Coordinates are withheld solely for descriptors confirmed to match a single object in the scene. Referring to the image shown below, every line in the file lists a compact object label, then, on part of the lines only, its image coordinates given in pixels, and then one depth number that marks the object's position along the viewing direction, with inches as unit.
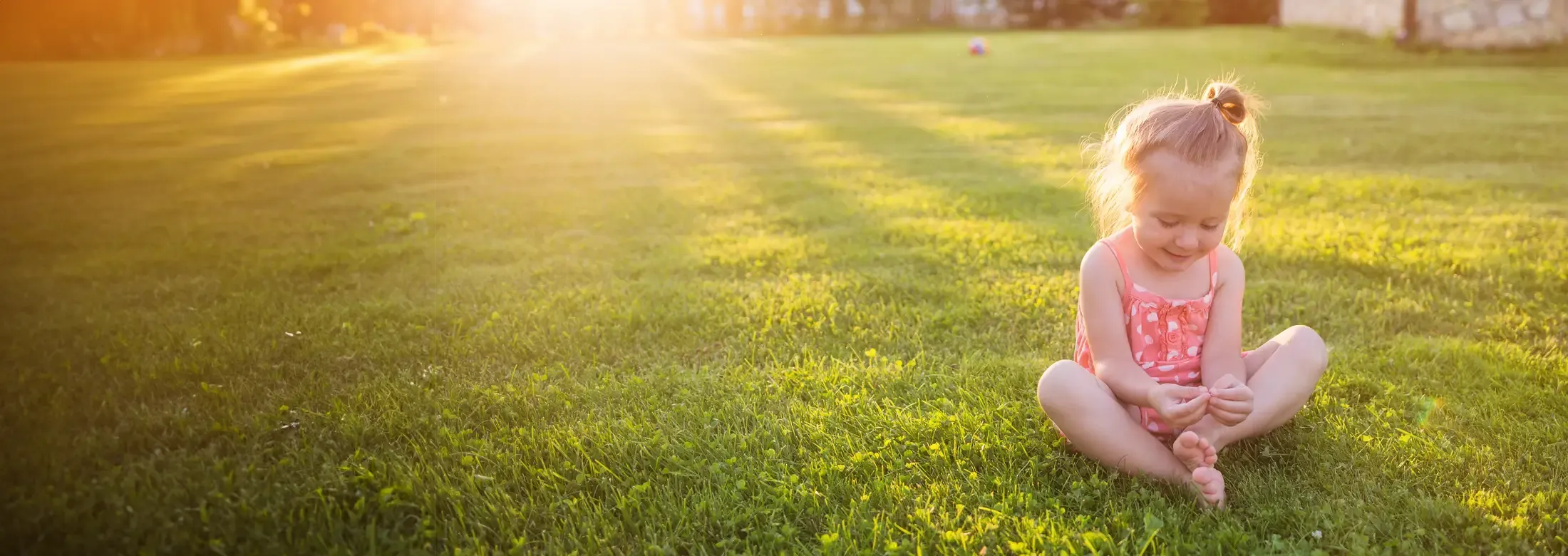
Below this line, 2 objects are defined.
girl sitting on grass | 93.7
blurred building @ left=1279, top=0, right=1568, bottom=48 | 616.1
